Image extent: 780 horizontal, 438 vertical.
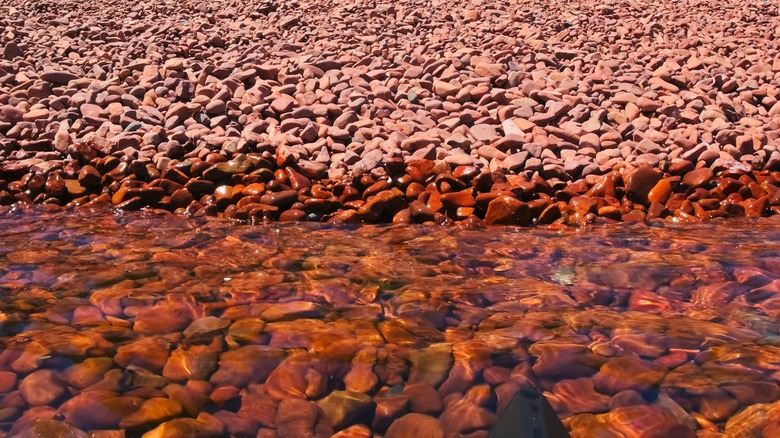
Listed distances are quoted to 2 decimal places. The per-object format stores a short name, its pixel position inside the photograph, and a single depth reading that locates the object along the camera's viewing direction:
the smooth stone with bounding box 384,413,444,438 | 2.00
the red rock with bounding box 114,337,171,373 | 2.33
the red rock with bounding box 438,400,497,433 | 2.02
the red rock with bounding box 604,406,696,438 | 1.95
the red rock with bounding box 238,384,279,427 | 2.07
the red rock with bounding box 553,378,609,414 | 2.09
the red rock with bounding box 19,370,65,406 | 2.09
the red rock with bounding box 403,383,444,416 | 2.11
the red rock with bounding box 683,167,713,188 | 4.99
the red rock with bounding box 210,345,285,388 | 2.26
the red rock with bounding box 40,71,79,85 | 6.58
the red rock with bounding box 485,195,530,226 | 4.55
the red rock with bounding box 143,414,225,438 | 1.95
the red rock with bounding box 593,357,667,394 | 2.19
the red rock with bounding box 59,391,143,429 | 1.99
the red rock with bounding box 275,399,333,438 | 2.01
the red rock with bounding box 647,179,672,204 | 4.89
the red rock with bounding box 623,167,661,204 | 4.91
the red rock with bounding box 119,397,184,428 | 2.00
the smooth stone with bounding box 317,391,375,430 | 2.06
